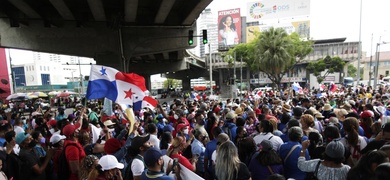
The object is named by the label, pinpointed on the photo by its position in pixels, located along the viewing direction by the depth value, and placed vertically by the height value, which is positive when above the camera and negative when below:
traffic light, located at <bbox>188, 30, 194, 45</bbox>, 13.77 +1.99
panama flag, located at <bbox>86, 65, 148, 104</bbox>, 6.21 -0.28
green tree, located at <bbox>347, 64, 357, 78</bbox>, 77.81 -0.15
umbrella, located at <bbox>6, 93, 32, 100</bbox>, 21.75 -1.70
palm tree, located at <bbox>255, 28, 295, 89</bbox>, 30.70 +2.60
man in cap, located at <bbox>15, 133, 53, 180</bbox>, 3.64 -1.24
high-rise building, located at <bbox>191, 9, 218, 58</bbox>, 97.84 +20.32
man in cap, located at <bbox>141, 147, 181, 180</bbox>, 2.73 -1.03
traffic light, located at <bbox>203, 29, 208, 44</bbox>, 13.49 +1.99
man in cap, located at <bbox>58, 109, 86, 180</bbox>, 3.71 -1.22
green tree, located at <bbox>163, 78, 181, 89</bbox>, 118.88 -4.76
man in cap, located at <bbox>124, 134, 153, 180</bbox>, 3.28 -1.15
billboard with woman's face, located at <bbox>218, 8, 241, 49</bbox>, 67.69 +12.04
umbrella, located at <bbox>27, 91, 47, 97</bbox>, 27.23 -1.96
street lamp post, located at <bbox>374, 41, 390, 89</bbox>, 25.04 -0.30
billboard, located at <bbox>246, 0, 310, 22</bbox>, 69.74 +18.48
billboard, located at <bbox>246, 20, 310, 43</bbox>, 64.06 +11.69
